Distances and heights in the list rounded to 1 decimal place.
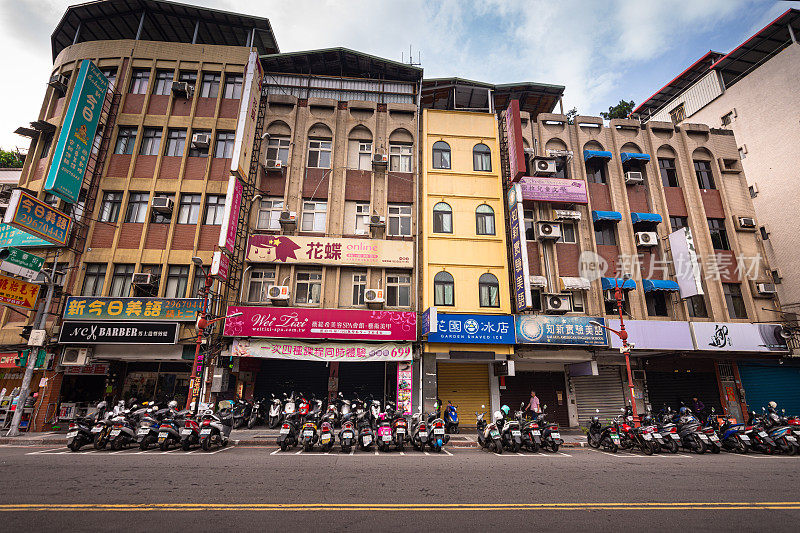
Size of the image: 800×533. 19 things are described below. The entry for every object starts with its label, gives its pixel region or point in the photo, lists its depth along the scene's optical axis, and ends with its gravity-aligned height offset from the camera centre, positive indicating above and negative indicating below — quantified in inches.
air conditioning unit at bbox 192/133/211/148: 749.9 +440.6
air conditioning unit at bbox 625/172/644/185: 844.6 +429.7
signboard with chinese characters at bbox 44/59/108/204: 618.0 +392.5
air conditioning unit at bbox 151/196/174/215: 708.7 +307.3
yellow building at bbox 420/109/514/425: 709.3 +246.8
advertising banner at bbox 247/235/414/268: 730.8 +240.3
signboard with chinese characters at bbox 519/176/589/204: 800.9 +385.5
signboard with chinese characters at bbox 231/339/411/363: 667.4 +58.5
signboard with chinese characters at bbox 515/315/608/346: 704.4 +98.9
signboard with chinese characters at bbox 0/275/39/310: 565.0 +126.0
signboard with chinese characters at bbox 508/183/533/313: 693.9 +235.8
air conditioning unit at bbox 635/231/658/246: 808.9 +297.0
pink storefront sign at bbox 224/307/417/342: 665.0 +101.5
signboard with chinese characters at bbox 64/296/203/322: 645.3 +117.8
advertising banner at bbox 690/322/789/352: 733.9 +97.2
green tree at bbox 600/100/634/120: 1344.7 +913.1
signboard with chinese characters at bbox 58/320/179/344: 625.9 +77.8
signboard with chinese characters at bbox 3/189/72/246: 547.8 +231.3
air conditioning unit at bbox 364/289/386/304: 713.3 +155.7
